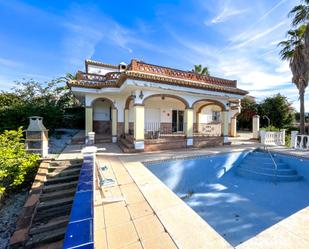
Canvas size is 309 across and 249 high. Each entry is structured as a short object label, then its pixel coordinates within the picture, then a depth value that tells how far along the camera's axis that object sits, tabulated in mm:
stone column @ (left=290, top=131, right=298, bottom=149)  11932
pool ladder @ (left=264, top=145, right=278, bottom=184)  8343
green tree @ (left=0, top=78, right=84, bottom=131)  11773
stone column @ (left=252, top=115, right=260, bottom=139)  16578
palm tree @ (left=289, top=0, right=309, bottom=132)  11500
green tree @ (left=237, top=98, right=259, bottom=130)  27109
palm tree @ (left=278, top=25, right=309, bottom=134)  13633
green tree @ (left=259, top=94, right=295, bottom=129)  24797
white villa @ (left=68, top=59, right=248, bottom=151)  9852
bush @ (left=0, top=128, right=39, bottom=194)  5207
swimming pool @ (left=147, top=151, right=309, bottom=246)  4926
